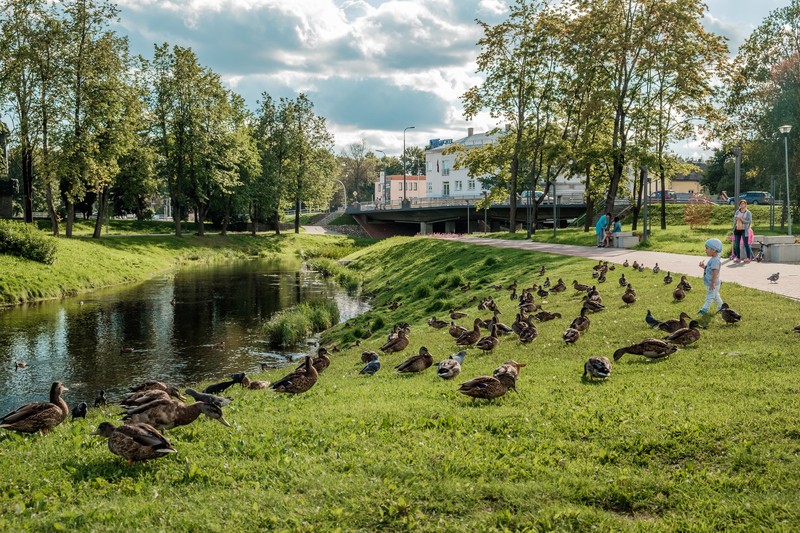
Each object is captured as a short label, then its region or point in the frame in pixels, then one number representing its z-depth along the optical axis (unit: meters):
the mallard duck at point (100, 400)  16.33
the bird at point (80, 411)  13.57
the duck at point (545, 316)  19.11
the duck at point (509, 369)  11.78
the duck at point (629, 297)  19.58
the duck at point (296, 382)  13.79
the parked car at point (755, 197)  88.07
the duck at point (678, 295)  18.72
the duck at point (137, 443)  8.85
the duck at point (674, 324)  14.82
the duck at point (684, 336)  13.76
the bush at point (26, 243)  41.56
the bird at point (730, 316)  15.01
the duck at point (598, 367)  11.91
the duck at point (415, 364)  15.13
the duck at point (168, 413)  9.97
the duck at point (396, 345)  18.86
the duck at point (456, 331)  19.05
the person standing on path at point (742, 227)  27.88
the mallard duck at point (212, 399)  11.12
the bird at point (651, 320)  15.89
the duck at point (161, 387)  12.42
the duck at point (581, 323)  16.56
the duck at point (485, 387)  11.06
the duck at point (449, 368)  13.23
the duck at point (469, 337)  17.27
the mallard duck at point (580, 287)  22.81
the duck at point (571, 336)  15.63
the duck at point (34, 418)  10.95
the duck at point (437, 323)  22.42
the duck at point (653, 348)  13.04
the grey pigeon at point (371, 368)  15.98
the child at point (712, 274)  15.95
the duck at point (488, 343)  16.31
